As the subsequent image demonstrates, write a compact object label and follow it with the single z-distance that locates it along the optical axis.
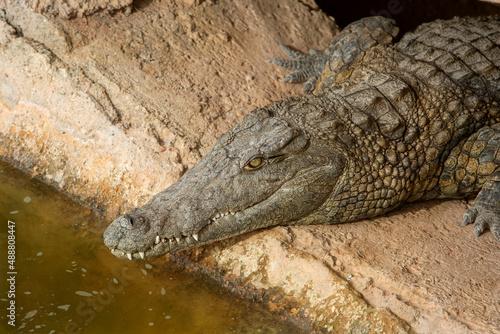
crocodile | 6.86
